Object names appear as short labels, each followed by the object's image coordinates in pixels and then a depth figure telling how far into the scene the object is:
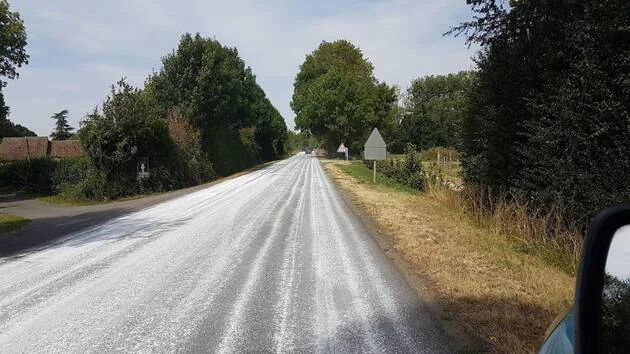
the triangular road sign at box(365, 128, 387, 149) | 25.36
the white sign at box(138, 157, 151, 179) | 23.72
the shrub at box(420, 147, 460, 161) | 52.19
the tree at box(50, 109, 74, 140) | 95.50
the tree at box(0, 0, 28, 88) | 25.14
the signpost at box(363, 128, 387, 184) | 25.34
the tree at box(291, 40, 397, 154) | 60.69
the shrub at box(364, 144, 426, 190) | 25.60
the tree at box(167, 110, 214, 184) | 28.59
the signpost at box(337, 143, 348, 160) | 58.43
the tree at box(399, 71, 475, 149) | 81.00
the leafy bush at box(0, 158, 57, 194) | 25.62
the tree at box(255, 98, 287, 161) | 66.94
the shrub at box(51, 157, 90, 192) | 23.62
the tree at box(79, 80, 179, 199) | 22.62
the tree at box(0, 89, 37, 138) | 30.64
